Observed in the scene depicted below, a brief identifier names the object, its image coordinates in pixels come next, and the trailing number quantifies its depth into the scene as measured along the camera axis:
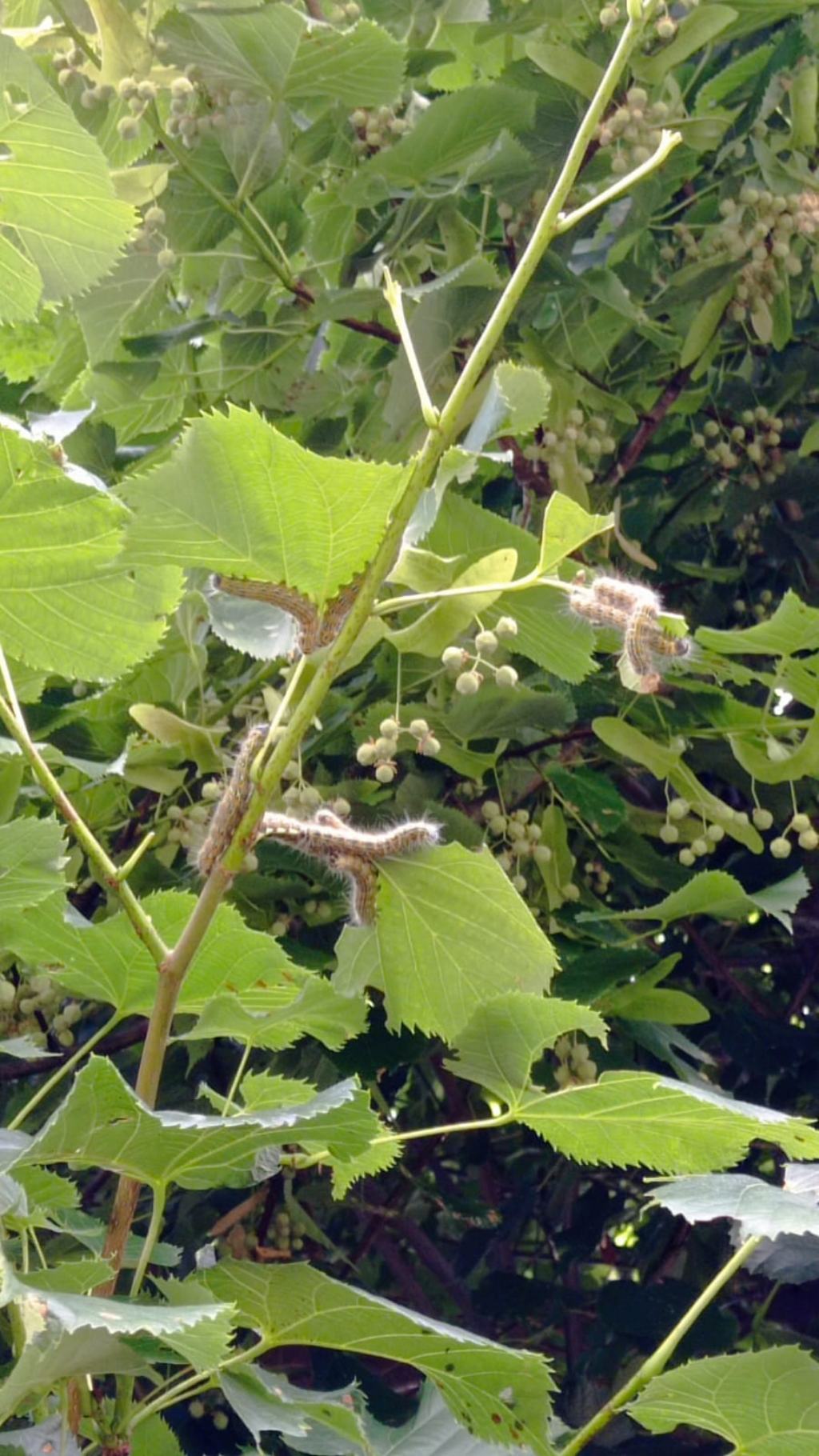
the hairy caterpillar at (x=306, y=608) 0.64
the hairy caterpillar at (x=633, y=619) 0.64
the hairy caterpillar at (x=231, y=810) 0.62
